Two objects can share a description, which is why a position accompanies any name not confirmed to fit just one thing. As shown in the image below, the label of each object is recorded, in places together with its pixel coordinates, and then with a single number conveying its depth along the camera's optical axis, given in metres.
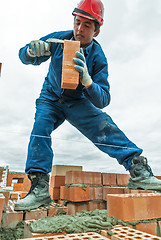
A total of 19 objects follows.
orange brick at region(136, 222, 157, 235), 1.23
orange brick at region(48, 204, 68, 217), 1.66
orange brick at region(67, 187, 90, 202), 1.93
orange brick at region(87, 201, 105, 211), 1.98
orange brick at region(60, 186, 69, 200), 2.12
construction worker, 1.74
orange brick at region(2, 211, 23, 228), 1.46
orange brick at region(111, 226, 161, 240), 0.94
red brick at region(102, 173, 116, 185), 2.23
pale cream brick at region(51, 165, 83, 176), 2.59
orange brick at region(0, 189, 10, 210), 1.51
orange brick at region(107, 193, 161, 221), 1.24
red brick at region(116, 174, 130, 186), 2.33
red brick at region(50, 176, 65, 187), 2.45
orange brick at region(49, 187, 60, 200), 2.37
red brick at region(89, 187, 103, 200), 2.02
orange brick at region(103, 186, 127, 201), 1.93
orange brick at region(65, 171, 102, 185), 2.05
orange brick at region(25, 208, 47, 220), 1.56
